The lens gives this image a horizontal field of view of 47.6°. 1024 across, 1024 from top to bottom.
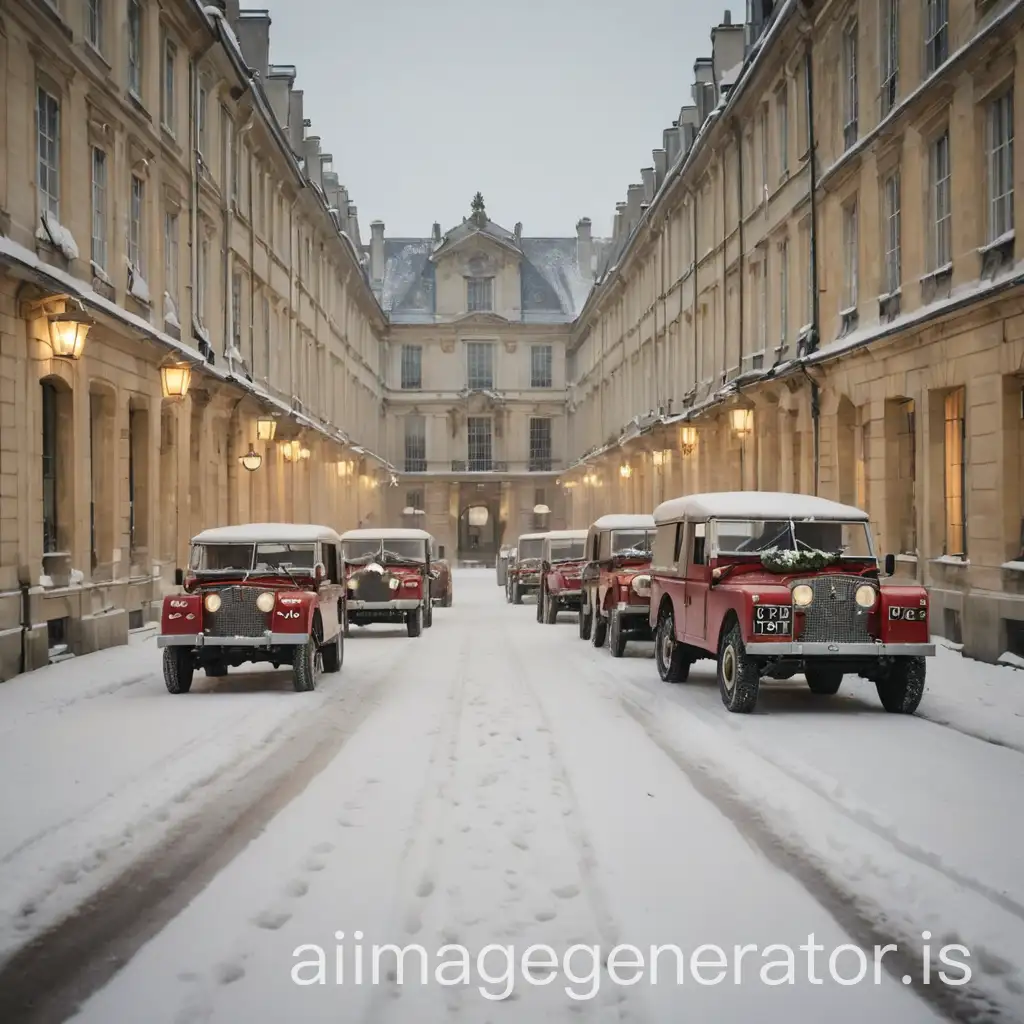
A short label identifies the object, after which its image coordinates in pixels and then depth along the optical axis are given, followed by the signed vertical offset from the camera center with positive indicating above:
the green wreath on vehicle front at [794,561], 11.53 -0.42
